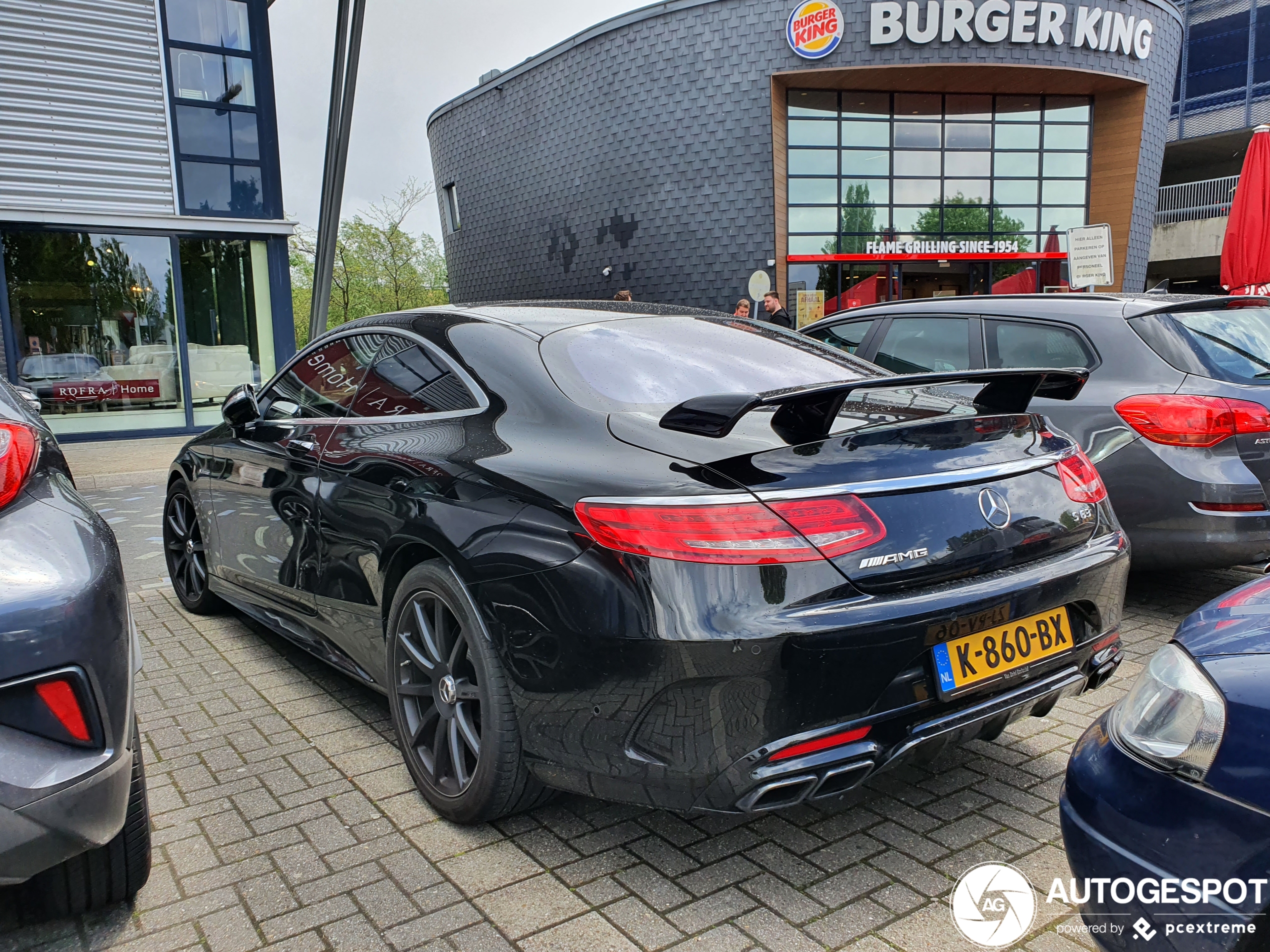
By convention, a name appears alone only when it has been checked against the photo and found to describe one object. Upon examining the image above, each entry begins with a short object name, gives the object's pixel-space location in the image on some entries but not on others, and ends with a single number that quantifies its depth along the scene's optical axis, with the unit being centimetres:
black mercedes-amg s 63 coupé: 196
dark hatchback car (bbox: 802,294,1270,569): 393
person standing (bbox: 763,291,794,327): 1210
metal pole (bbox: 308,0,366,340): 1043
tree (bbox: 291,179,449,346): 3800
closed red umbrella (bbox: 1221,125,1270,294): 1173
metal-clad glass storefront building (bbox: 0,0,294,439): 1197
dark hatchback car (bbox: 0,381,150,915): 170
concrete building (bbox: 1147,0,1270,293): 3247
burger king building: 2161
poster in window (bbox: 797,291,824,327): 2339
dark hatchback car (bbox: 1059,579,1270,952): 129
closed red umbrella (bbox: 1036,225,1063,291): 2431
